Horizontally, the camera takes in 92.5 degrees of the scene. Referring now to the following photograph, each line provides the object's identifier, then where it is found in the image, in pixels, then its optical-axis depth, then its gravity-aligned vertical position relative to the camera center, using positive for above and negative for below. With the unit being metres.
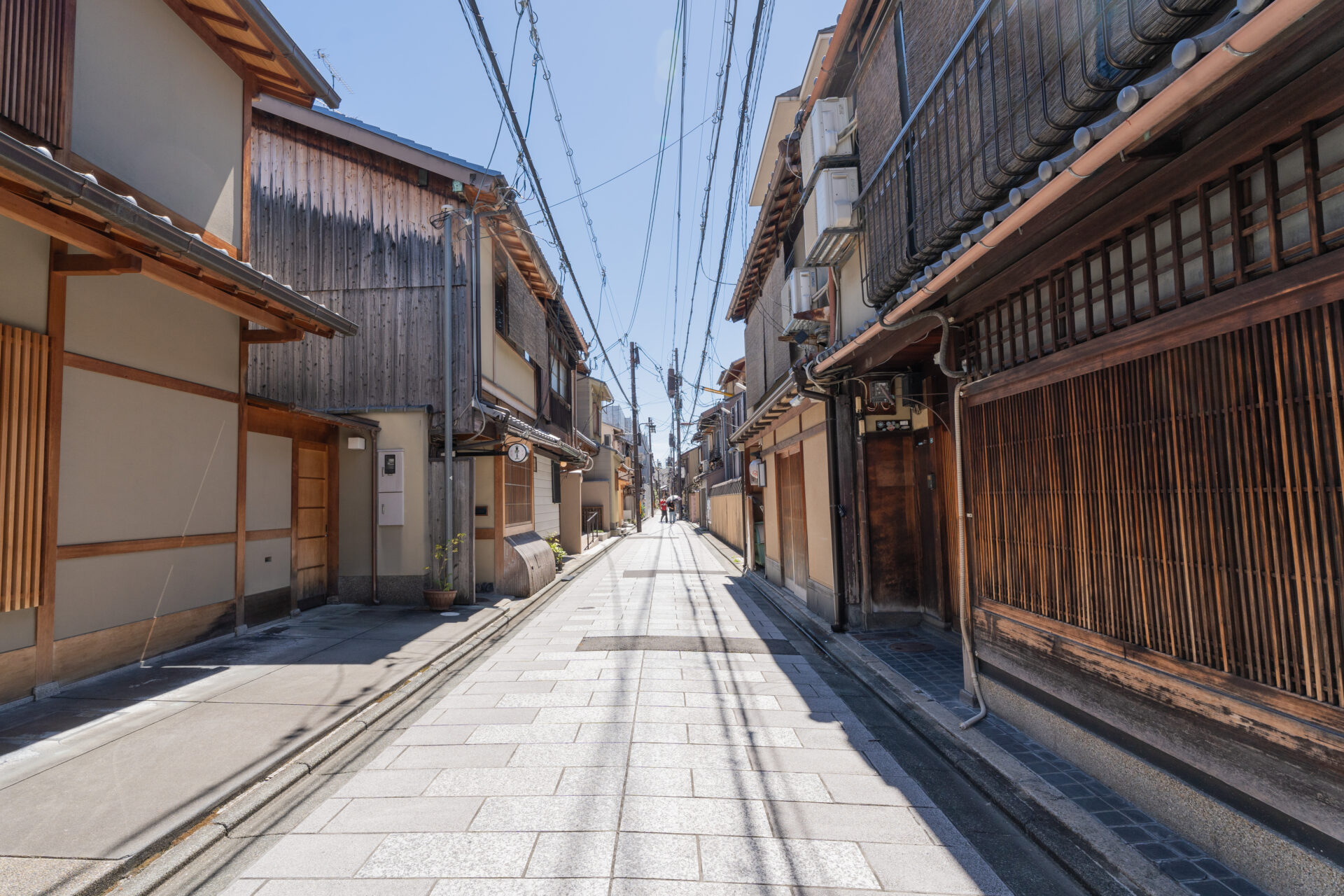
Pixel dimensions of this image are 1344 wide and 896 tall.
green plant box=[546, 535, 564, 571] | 18.14 -1.48
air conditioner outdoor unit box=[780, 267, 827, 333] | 11.30 +3.64
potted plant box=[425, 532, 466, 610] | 11.28 -1.42
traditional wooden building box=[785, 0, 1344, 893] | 2.92 +0.61
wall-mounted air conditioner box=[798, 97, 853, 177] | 9.28 +5.28
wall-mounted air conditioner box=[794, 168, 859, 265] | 8.98 +4.07
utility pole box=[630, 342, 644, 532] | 31.75 +4.59
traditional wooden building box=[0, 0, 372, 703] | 5.68 +1.96
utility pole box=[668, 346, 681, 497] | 30.98 +5.11
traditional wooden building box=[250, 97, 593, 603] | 11.93 +3.27
